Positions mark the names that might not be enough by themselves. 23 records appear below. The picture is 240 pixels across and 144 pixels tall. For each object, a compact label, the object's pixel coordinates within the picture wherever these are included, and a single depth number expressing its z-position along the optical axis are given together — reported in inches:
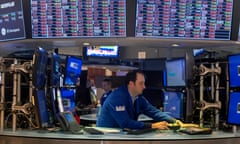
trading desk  104.4
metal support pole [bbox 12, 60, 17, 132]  121.1
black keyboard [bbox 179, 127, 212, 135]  113.9
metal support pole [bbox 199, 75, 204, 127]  127.5
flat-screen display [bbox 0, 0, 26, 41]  139.3
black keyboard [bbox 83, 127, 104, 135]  114.0
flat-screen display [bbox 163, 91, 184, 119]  142.3
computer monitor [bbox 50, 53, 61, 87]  128.0
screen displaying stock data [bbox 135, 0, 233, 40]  132.6
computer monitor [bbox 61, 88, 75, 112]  150.0
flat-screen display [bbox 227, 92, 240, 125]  118.2
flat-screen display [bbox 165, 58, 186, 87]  141.6
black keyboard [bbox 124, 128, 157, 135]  113.3
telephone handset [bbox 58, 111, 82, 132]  118.8
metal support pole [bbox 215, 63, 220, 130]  124.9
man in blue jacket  123.2
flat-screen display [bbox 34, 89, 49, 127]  114.5
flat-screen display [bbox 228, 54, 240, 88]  118.3
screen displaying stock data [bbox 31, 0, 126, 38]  132.6
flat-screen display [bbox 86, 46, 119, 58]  194.1
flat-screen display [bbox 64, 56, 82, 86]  149.8
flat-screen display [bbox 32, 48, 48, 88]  114.9
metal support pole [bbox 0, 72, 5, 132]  123.3
